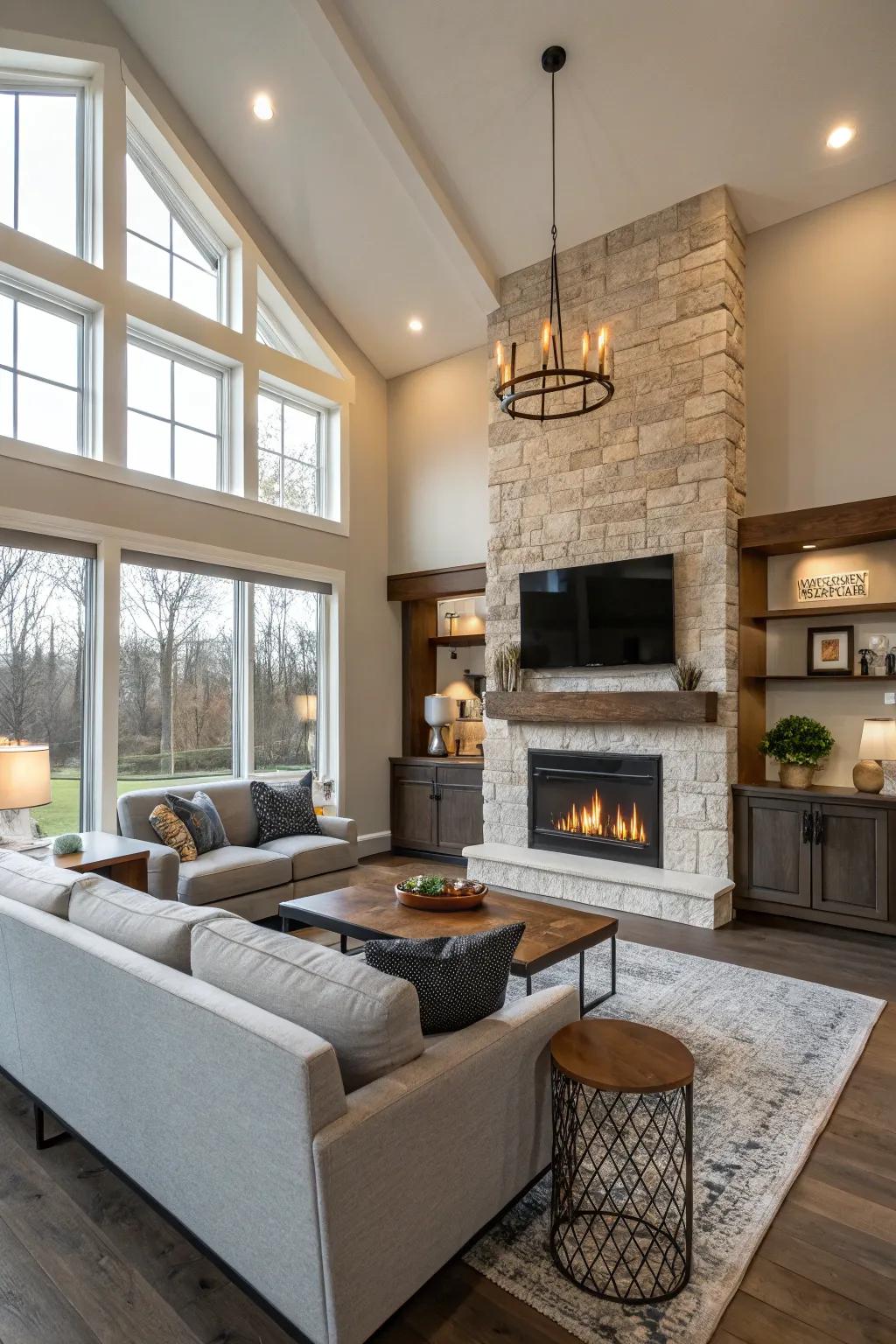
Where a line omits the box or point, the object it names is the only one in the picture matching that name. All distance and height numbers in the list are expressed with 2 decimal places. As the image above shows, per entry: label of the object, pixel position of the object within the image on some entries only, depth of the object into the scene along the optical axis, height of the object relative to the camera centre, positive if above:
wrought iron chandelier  3.33 +1.45
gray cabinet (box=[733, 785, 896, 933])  4.44 -1.05
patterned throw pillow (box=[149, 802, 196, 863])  4.46 -0.87
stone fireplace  4.98 +1.39
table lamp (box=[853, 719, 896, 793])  4.59 -0.43
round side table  1.81 -1.39
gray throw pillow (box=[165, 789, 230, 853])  4.59 -0.83
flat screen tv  5.19 +0.48
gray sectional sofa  1.48 -0.91
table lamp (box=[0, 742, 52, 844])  3.48 -0.43
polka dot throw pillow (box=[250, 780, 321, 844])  5.12 -0.87
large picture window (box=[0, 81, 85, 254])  4.70 +3.28
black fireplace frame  5.24 -0.66
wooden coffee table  3.03 -1.01
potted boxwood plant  4.83 -0.42
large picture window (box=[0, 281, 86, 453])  4.62 +1.94
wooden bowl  3.38 -0.95
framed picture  4.96 +0.20
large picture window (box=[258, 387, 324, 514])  6.30 +1.95
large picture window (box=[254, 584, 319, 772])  6.12 +0.03
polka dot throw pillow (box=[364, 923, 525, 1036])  1.89 -0.71
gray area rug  1.78 -1.45
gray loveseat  4.18 -1.05
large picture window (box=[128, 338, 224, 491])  5.31 +1.93
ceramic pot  4.86 -0.59
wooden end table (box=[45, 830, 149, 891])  3.63 -0.84
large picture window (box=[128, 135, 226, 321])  5.36 +3.21
